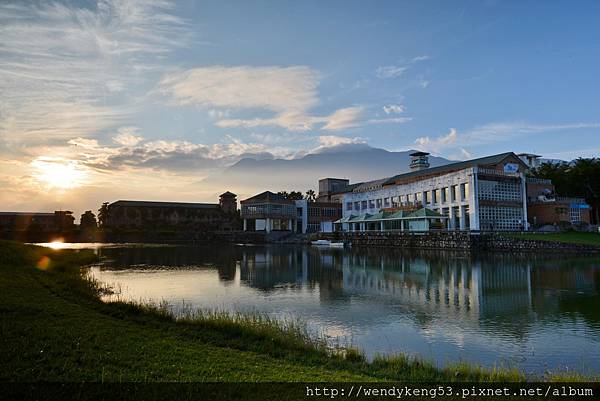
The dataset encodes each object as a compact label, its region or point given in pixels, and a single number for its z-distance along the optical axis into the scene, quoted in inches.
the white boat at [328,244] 3019.2
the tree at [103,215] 5216.5
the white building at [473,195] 2581.2
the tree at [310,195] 5556.1
